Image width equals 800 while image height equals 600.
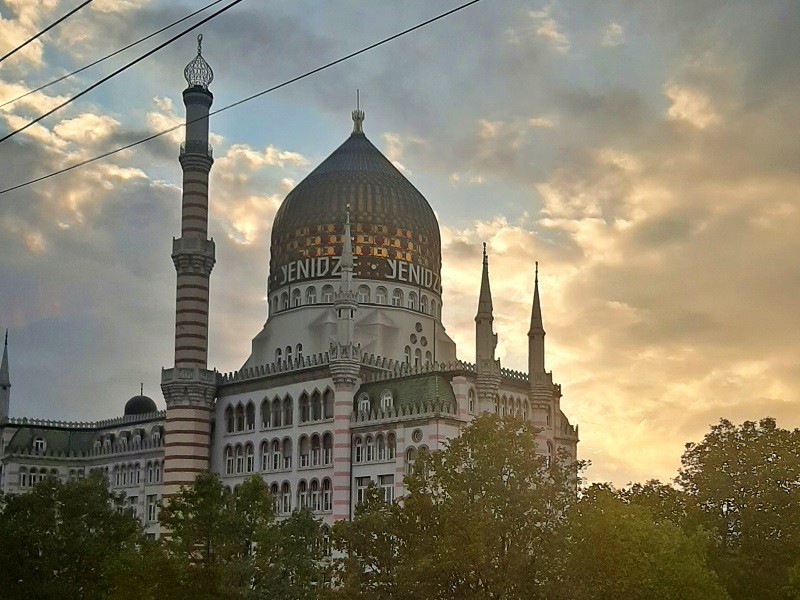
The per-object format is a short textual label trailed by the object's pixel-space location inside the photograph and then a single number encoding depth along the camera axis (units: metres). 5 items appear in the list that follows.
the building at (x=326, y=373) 70.94
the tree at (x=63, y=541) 52.75
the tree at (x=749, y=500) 52.38
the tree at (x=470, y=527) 39.69
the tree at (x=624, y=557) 40.22
